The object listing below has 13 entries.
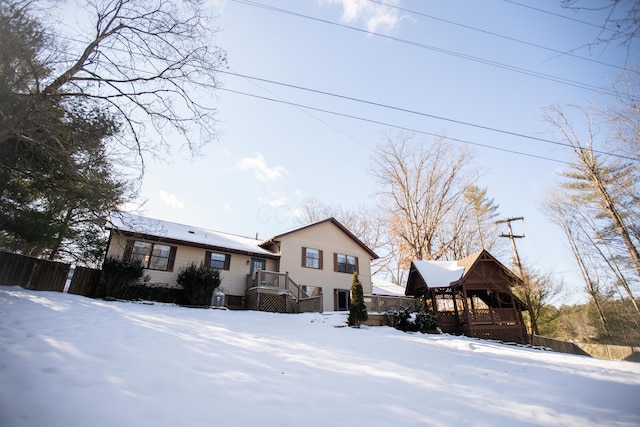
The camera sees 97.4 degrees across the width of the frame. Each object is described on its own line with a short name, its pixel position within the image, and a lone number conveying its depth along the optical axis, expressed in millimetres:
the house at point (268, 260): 15203
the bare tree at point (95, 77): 5699
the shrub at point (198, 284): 14438
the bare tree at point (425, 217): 25859
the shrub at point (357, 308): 13289
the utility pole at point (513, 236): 20962
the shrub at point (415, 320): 13641
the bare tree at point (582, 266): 20656
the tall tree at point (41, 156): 5754
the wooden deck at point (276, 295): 15844
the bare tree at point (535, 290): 16266
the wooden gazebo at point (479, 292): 15477
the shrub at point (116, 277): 12703
